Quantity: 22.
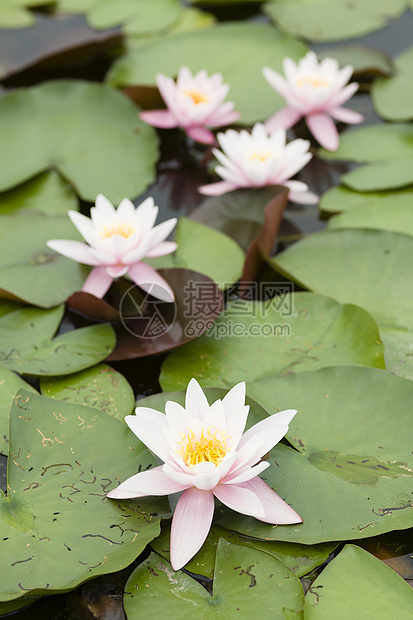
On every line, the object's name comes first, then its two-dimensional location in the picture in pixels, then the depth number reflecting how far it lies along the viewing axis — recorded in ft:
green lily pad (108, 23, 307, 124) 10.01
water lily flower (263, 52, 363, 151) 8.64
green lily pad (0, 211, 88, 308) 6.66
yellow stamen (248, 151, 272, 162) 7.70
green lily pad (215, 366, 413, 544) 4.63
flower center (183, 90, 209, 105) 8.61
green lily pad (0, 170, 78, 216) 8.13
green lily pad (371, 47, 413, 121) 9.51
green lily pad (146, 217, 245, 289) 7.13
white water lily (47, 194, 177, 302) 6.34
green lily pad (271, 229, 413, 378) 6.57
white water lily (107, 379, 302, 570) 4.42
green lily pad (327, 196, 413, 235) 7.70
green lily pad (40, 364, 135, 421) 5.72
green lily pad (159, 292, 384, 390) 6.02
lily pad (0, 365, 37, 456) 5.38
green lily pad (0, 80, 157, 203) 8.43
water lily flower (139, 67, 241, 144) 8.45
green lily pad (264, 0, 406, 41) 11.11
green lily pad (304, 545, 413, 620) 4.16
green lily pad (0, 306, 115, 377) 5.98
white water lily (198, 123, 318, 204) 7.48
